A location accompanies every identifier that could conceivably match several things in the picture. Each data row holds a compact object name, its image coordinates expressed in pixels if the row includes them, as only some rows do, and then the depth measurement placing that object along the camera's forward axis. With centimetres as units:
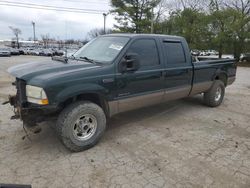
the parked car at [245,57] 2954
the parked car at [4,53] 3551
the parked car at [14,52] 3955
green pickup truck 335
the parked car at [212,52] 3061
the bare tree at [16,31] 8344
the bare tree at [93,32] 7801
